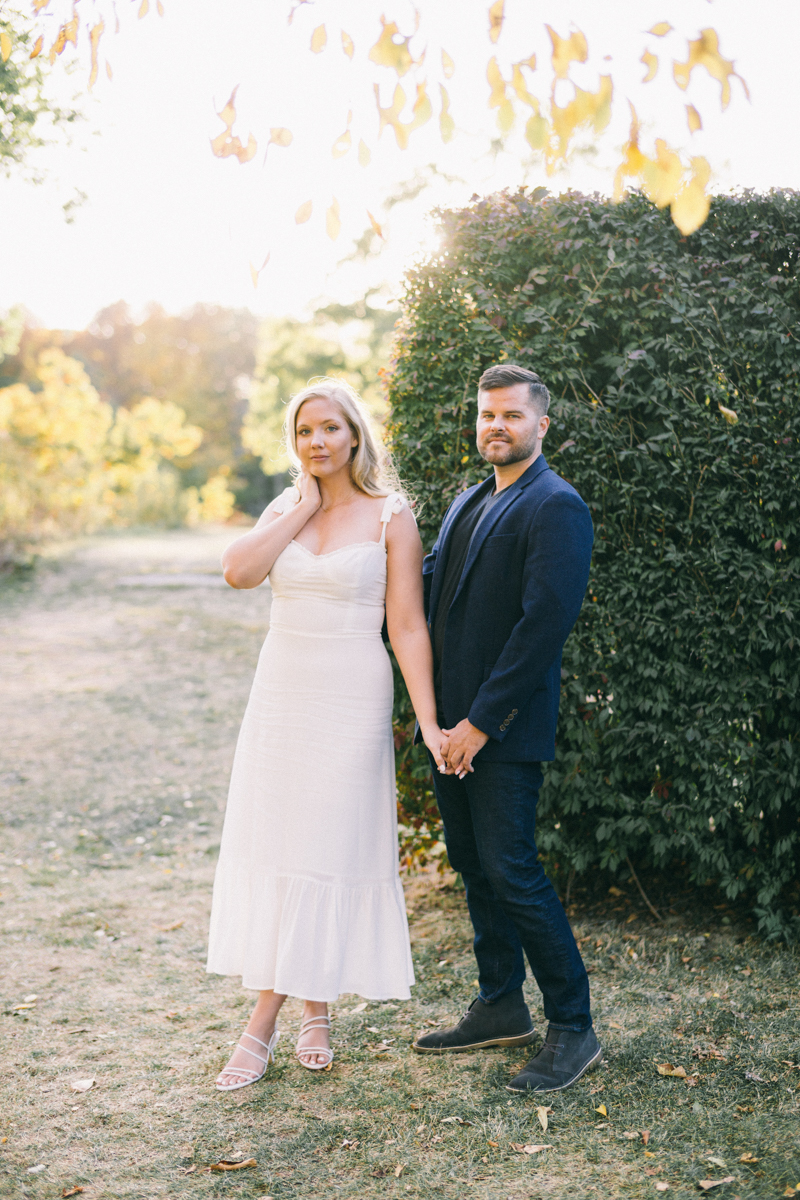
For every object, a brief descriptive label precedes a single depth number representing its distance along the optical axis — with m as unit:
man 2.87
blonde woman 3.20
